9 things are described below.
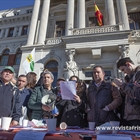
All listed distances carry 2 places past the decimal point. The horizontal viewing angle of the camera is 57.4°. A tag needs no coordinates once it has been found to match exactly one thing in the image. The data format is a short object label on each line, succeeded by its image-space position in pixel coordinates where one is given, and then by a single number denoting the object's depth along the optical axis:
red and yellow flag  10.31
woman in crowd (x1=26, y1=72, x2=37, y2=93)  3.53
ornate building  8.84
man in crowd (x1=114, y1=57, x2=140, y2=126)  1.82
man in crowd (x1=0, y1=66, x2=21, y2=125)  2.45
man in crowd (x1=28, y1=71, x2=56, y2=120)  2.33
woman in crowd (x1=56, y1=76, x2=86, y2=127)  2.25
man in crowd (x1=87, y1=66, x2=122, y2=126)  2.17
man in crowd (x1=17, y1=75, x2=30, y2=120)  2.74
